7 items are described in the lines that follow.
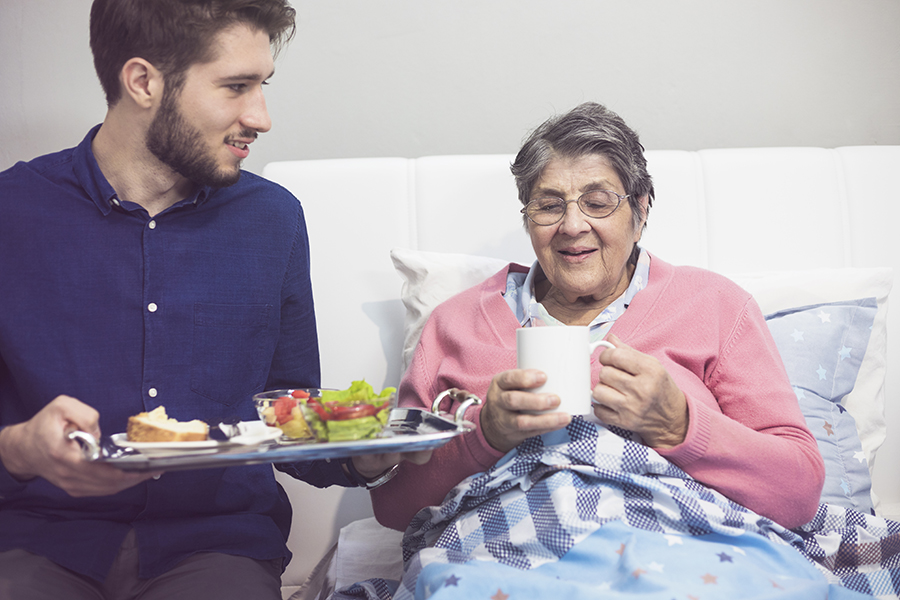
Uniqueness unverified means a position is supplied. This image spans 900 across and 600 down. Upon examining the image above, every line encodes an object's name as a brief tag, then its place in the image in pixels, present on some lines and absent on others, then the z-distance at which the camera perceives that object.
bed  1.24
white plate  0.85
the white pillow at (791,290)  1.57
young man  1.17
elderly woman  1.07
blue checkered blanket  0.94
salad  0.89
